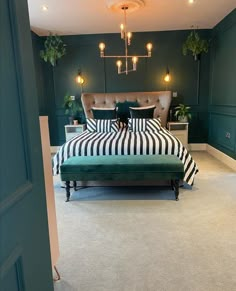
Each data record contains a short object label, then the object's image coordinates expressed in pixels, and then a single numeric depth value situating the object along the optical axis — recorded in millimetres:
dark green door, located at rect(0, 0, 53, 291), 669
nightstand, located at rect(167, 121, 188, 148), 5359
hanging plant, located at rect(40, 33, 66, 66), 5281
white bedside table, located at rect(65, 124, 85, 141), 5566
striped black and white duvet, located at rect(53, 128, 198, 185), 3438
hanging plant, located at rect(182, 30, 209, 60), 5070
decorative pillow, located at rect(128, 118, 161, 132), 4432
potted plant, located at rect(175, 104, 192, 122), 5352
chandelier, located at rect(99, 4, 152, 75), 3648
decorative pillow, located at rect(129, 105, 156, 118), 4746
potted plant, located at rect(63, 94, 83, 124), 5660
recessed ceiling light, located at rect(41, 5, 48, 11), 3789
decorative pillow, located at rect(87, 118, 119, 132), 4547
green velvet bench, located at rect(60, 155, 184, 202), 3010
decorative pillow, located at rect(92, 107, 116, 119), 4844
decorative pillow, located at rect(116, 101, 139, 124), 5254
